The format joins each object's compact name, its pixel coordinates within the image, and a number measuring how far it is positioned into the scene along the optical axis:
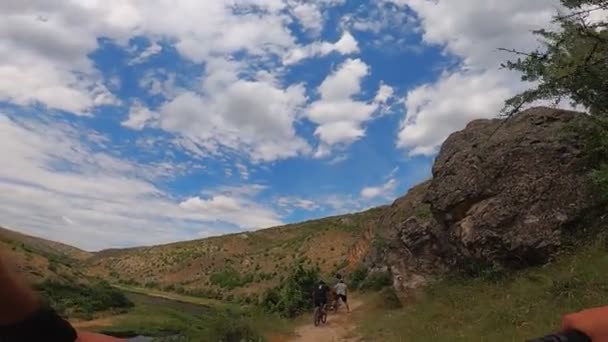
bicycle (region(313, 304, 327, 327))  21.31
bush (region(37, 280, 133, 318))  42.45
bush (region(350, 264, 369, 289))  31.18
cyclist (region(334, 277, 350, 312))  22.97
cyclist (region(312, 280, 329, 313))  21.06
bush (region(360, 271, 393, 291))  26.89
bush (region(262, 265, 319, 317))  27.67
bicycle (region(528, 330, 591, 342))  1.37
